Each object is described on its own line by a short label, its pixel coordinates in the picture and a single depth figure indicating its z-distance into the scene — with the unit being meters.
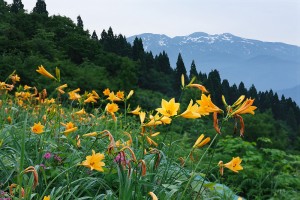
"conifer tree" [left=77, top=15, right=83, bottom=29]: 46.75
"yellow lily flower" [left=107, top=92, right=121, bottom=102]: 3.18
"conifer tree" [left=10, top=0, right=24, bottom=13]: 41.56
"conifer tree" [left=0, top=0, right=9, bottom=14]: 37.43
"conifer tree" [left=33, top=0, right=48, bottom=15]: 44.41
